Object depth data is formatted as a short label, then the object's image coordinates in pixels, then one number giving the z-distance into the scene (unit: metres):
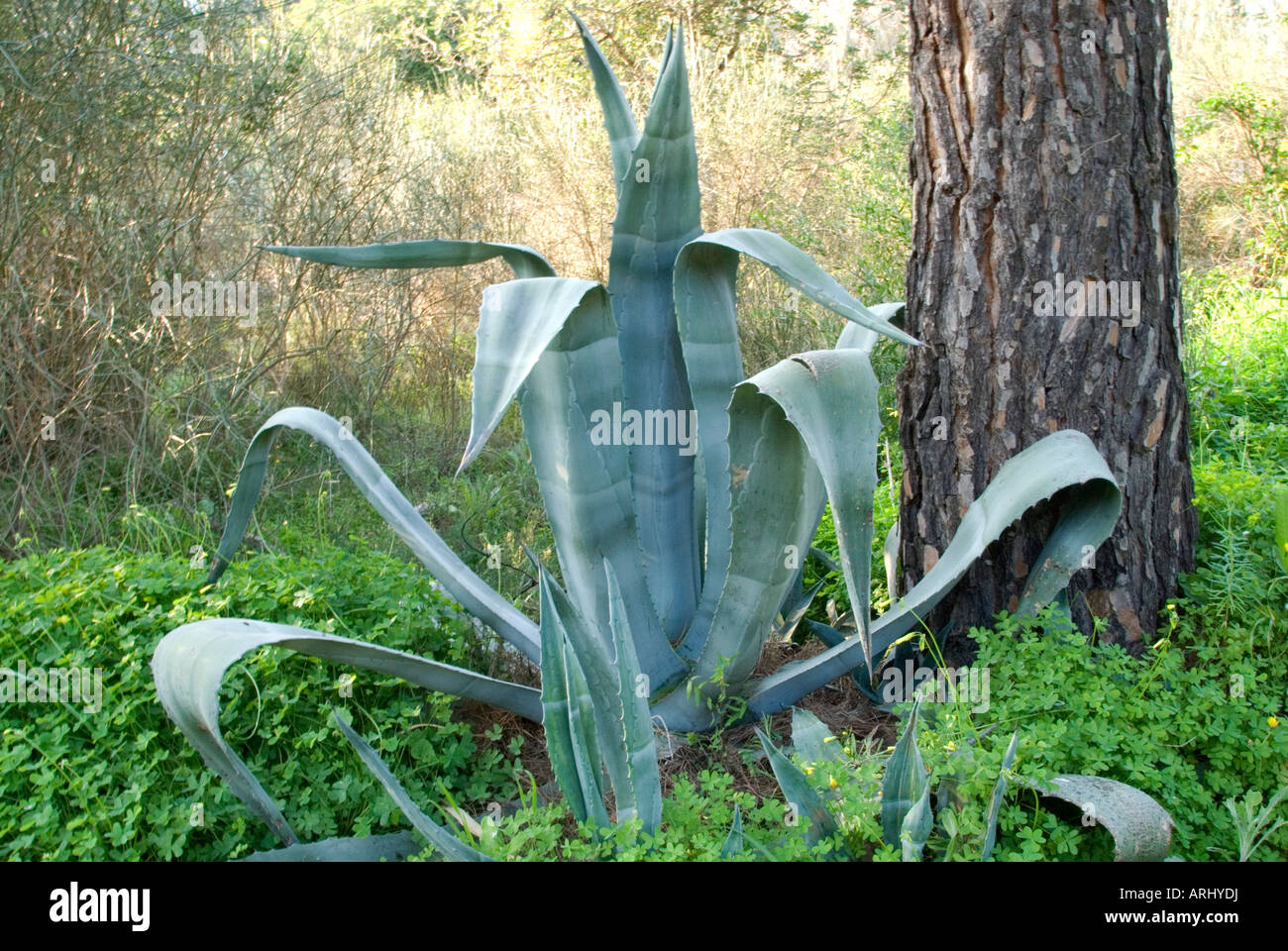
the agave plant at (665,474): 1.97
